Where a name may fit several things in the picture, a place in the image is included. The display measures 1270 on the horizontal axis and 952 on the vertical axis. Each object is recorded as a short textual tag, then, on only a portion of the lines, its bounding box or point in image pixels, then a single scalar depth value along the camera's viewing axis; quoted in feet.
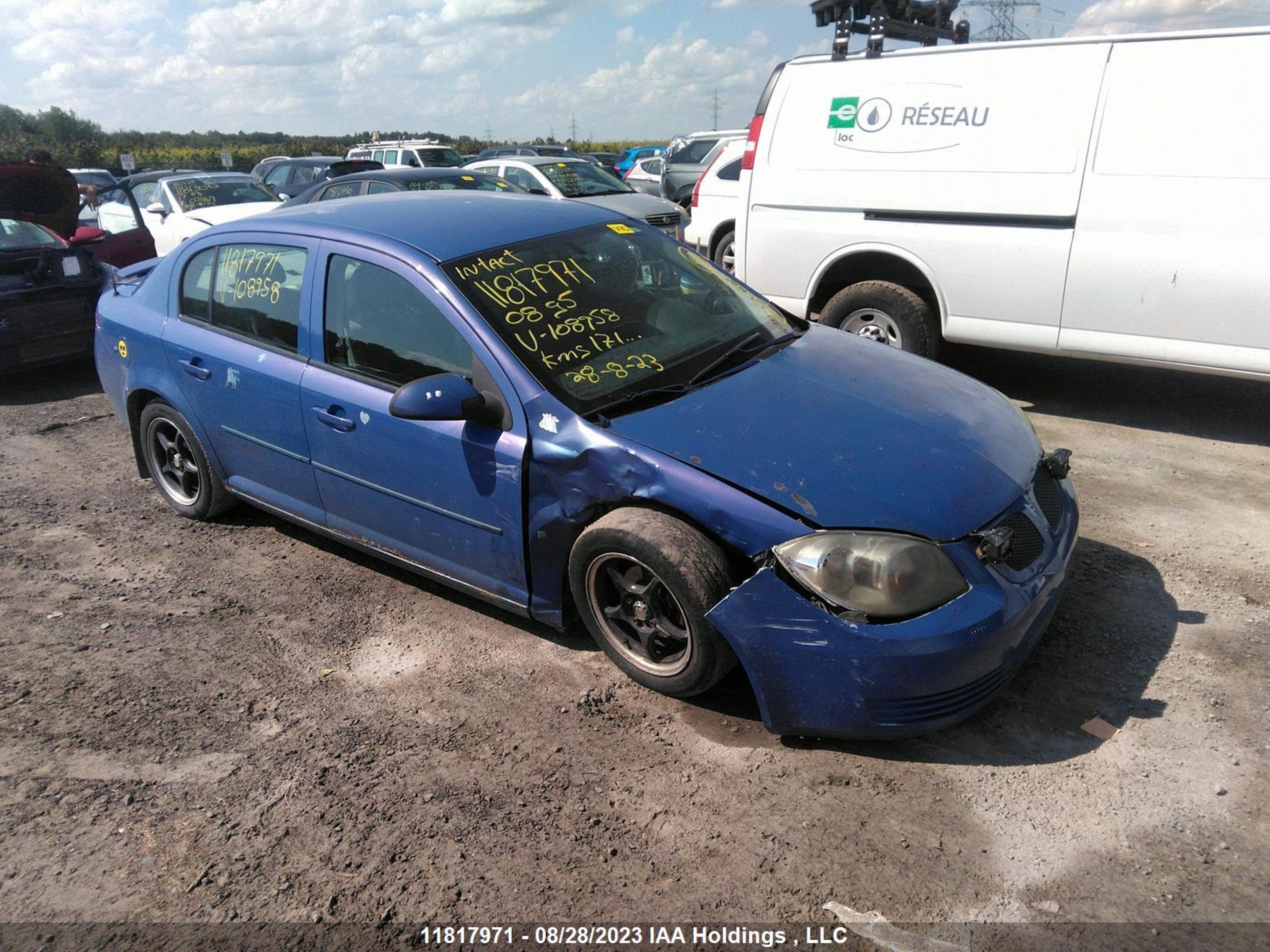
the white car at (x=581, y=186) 39.47
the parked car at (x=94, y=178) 49.34
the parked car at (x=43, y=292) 24.84
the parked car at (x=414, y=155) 61.98
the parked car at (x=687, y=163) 58.23
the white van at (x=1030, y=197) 16.67
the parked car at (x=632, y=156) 97.35
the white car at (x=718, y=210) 35.04
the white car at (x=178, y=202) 35.32
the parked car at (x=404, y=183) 32.07
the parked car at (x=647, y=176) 65.51
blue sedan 9.26
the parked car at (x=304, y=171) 51.03
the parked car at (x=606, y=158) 111.17
